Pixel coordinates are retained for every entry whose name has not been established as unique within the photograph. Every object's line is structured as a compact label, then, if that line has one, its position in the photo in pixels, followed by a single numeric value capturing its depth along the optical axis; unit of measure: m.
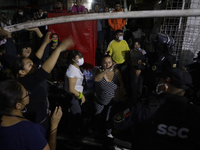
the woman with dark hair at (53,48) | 5.18
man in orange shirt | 6.13
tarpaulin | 5.53
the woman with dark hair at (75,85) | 3.08
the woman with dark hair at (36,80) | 2.14
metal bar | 1.78
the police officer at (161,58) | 4.09
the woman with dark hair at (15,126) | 1.35
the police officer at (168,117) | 1.59
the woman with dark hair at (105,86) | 3.11
